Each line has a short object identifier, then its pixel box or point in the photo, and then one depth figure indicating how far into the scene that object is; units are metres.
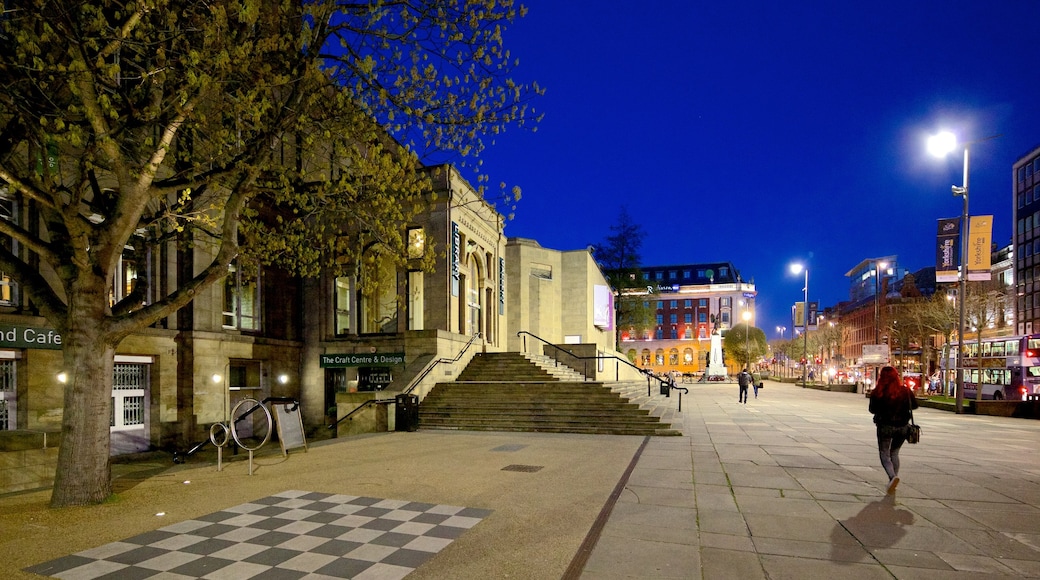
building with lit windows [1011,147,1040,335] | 57.78
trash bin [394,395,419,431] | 15.73
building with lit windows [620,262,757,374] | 109.44
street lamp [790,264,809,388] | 51.67
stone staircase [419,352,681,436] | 15.14
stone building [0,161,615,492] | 13.97
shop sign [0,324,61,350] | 13.11
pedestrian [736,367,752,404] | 27.45
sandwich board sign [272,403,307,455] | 10.70
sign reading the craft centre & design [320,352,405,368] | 21.95
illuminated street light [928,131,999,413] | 21.53
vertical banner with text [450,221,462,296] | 23.95
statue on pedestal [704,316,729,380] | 62.25
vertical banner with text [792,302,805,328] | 53.72
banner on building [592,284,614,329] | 40.28
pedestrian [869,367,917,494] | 8.27
